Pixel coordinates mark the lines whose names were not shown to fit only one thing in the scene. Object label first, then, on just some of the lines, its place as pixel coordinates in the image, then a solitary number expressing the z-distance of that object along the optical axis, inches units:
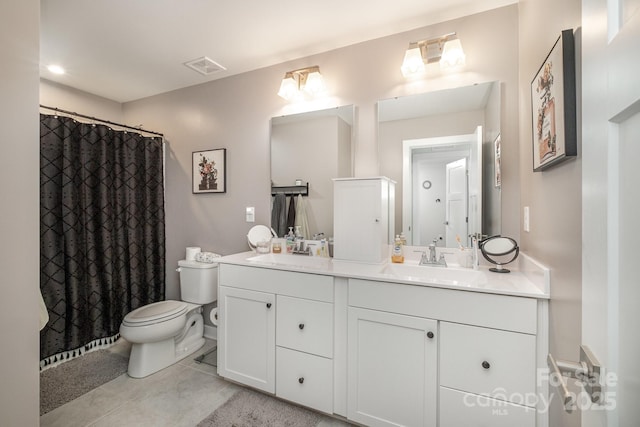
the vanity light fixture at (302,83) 82.4
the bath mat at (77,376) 71.5
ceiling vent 89.4
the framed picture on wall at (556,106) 36.3
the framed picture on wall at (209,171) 102.3
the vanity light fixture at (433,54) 66.4
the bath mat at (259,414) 62.7
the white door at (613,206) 15.4
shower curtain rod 83.3
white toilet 79.2
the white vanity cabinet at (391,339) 47.6
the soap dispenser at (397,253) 73.1
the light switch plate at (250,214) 96.7
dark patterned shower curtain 84.9
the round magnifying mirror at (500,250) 60.4
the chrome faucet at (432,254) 70.2
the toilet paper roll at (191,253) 103.1
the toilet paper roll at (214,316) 97.5
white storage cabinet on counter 71.9
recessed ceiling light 91.1
